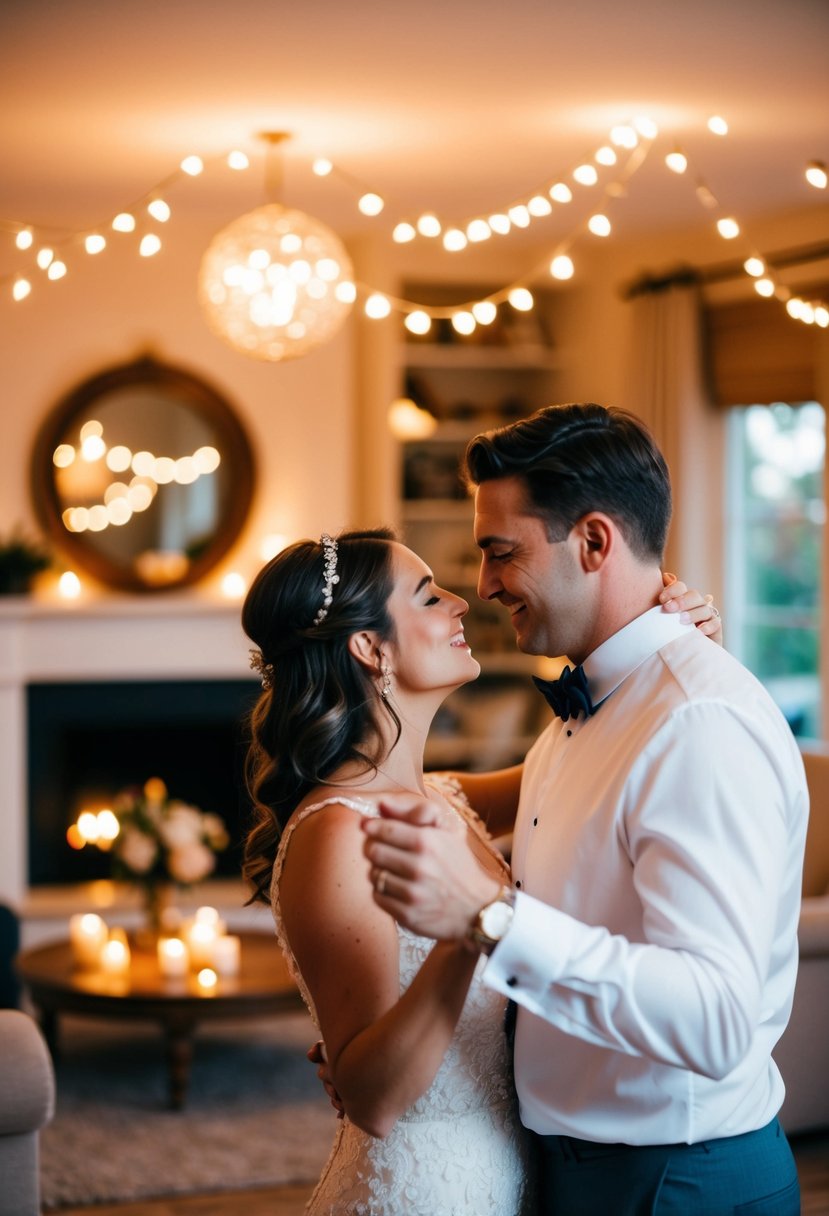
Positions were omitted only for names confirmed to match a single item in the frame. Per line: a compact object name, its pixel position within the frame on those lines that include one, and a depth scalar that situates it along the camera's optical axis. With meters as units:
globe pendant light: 4.42
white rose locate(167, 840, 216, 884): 4.67
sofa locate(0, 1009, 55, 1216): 2.93
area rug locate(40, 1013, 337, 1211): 3.85
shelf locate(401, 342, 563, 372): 6.71
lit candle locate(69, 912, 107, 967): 4.55
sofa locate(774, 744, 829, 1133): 3.90
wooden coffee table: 4.24
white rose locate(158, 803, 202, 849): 4.70
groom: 1.40
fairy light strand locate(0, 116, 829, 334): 4.45
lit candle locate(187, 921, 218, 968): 4.53
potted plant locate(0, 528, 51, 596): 6.00
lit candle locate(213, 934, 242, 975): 4.45
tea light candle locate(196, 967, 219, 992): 4.34
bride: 1.85
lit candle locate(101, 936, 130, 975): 4.51
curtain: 6.07
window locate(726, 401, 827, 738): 5.97
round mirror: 6.26
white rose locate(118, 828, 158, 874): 4.68
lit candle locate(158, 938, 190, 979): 4.43
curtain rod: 5.51
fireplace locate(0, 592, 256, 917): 6.05
